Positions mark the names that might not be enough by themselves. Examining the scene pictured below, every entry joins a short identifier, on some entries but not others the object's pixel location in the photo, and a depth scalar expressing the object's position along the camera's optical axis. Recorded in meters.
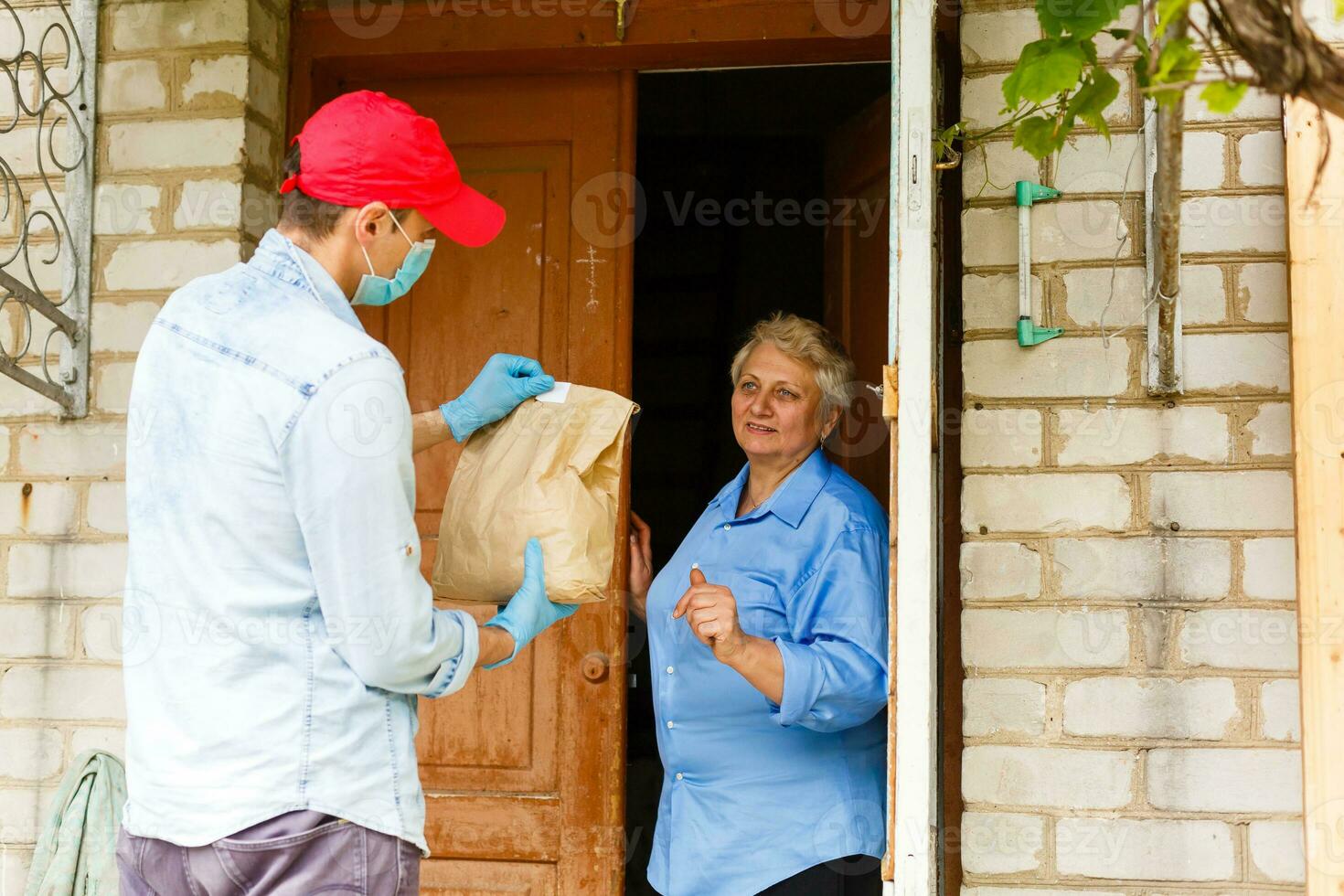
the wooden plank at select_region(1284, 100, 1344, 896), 2.58
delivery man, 1.83
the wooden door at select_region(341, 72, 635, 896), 3.49
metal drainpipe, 2.10
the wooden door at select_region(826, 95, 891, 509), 3.77
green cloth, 2.93
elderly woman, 2.54
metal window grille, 3.30
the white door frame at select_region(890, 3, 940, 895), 2.27
